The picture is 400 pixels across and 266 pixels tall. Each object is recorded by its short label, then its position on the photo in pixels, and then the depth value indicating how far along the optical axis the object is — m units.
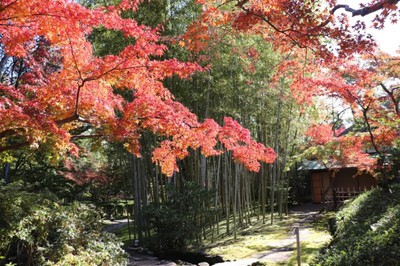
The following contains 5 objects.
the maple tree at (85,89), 3.60
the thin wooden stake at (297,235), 4.97
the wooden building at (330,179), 15.96
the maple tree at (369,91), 7.46
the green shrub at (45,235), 4.32
